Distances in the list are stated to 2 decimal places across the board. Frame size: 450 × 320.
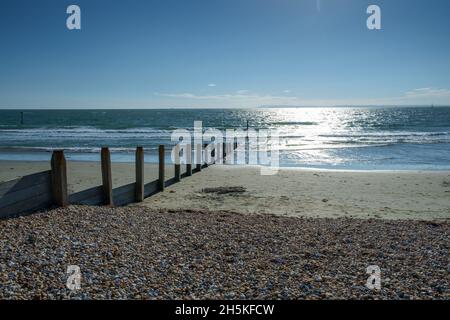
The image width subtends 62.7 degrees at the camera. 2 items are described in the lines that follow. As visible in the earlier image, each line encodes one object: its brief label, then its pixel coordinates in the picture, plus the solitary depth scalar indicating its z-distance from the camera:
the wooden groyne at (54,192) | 6.15
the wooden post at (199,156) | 15.65
